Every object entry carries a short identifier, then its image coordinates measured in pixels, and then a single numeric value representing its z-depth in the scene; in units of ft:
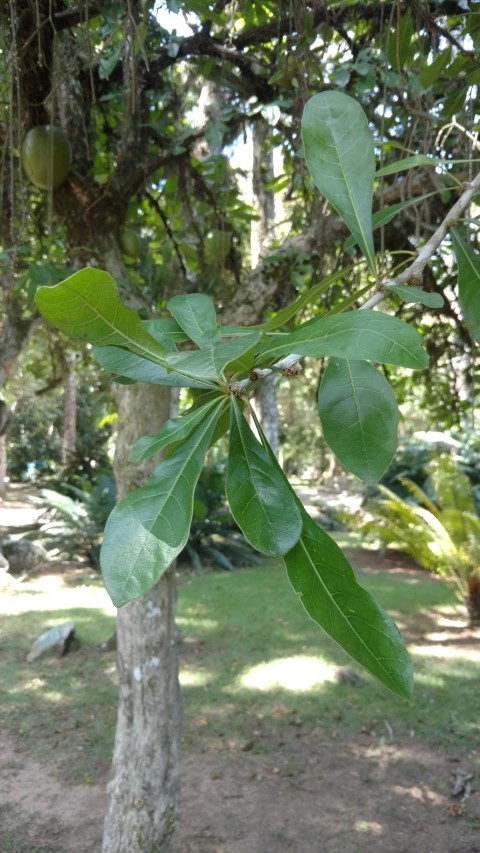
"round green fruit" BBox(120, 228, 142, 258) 8.93
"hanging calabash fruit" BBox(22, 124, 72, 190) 7.52
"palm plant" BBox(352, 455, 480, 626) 20.47
